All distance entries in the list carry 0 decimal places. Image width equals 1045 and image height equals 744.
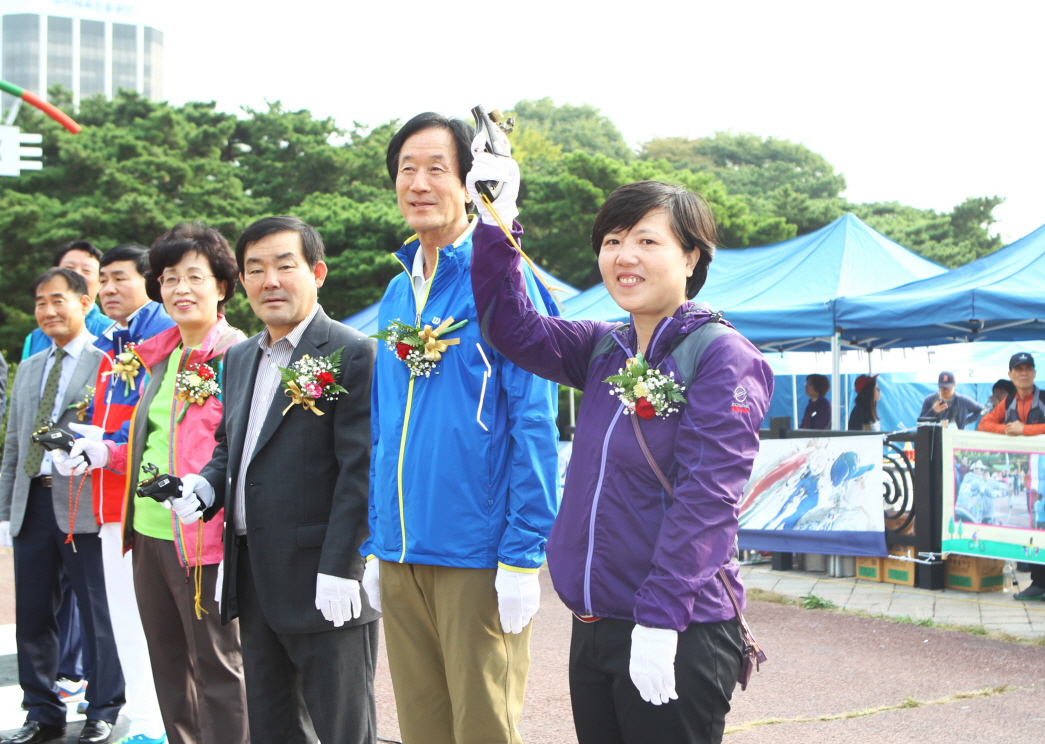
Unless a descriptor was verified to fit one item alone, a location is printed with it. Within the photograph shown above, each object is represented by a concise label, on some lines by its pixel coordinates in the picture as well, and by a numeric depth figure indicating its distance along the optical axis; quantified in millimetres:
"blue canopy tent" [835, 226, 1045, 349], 7766
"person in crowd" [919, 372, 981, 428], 11594
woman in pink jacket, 3377
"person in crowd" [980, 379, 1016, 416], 8434
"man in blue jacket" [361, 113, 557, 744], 2559
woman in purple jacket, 1985
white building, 101250
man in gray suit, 4348
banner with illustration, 7727
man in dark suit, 2939
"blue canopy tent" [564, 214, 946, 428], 9516
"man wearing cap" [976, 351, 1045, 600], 7469
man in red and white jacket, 3932
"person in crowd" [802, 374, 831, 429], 11805
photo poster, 6789
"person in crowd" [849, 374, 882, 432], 11898
